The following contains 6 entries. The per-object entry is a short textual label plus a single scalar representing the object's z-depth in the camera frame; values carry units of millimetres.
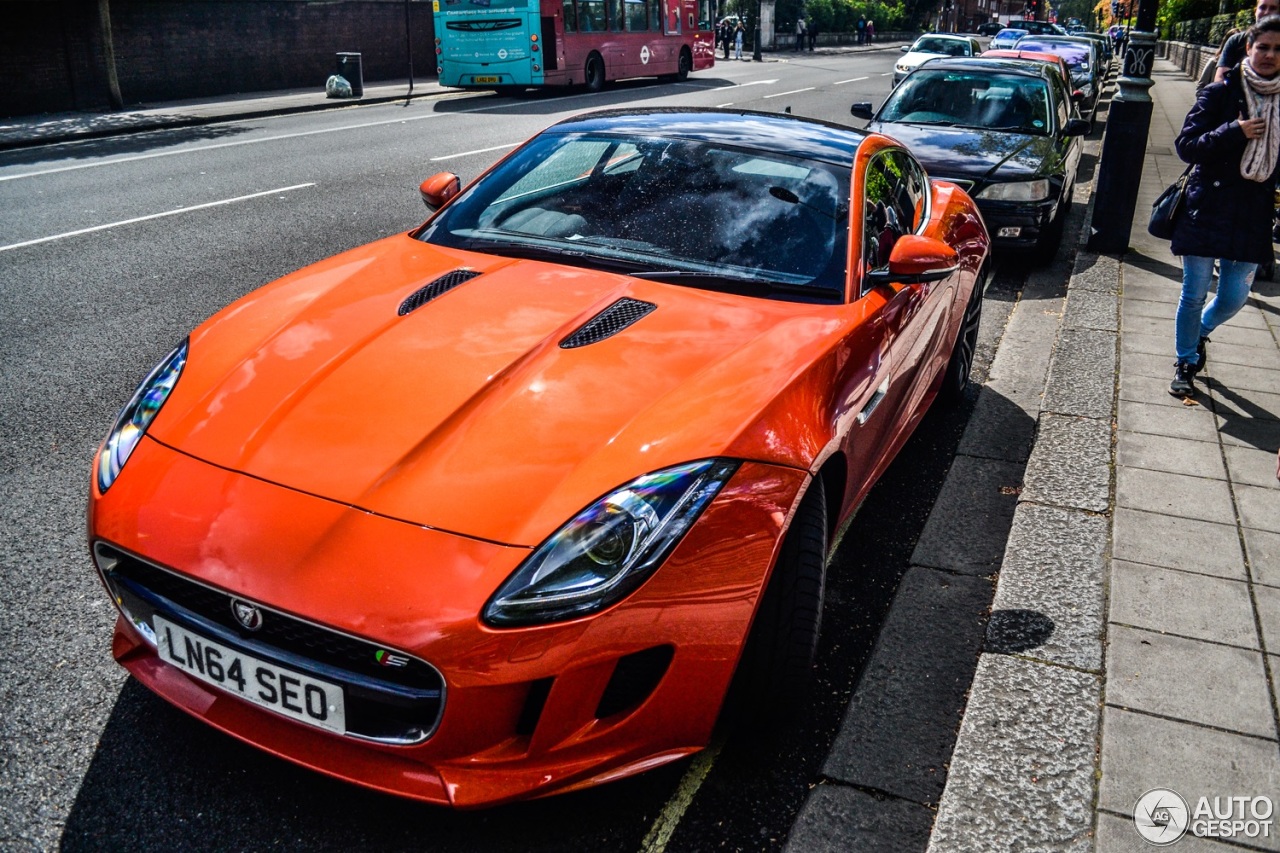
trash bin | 23172
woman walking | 4855
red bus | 22031
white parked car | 22719
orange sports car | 2170
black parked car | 7988
